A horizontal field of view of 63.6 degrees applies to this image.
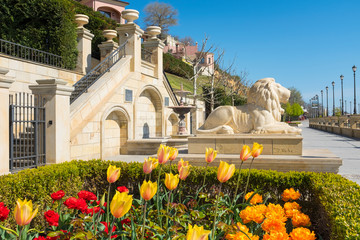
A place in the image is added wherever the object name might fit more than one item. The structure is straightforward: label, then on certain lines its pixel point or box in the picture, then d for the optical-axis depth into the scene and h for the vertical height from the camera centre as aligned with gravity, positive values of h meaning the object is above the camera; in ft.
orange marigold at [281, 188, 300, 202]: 10.77 -2.71
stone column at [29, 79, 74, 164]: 25.39 +0.76
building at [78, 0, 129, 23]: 159.94 +66.13
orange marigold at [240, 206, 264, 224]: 7.92 -2.55
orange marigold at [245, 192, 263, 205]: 10.18 -2.73
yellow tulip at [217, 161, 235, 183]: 7.45 -1.26
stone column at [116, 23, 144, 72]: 46.57 +12.92
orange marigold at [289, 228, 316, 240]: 7.11 -2.78
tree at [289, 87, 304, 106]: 291.30 +25.86
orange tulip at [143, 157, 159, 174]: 8.41 -1.27
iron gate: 24.52 -1.47
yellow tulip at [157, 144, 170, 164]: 8.81 -0.97
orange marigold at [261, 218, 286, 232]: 7.40 -2.67
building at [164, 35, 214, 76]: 213.36 +64.24
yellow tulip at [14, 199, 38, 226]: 5.38 -1.68
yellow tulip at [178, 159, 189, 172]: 9.35 -1.36
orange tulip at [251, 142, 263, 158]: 9.93 -0.96
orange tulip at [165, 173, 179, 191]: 7.25 -1.49
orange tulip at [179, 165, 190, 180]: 8.76 -1.51
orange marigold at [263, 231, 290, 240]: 6.88 -2.72
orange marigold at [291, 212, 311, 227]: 8.75 -2.98
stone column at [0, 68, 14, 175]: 20.71 +0.13
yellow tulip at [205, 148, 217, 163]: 9.50 -1.05
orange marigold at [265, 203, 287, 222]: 7.72 -2.58
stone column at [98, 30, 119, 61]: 56.55 +15.15
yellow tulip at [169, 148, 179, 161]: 9.87 -1.06
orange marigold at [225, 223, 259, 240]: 6.63 -2.67
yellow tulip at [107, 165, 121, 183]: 7.74 -1.38
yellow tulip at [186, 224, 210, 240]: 4.14 -1.60
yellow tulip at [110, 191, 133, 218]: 5.28 -1.50
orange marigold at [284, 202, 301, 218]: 9.22 -2.86
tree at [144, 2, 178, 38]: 198.39 +74.06
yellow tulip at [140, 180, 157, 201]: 5.95 -1.39
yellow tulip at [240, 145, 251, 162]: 9.46 -1.02
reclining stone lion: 28.37 +0.73
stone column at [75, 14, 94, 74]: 52.24 +14.31
